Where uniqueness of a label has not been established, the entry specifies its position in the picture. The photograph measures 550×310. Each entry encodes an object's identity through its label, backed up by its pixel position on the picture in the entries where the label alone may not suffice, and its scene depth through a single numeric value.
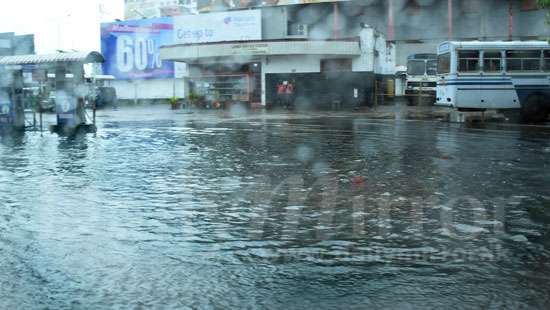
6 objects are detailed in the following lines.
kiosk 11.48
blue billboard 28.08
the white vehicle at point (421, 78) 21.19
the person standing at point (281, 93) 23.94
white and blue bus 13.49
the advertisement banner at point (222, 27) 23.89
